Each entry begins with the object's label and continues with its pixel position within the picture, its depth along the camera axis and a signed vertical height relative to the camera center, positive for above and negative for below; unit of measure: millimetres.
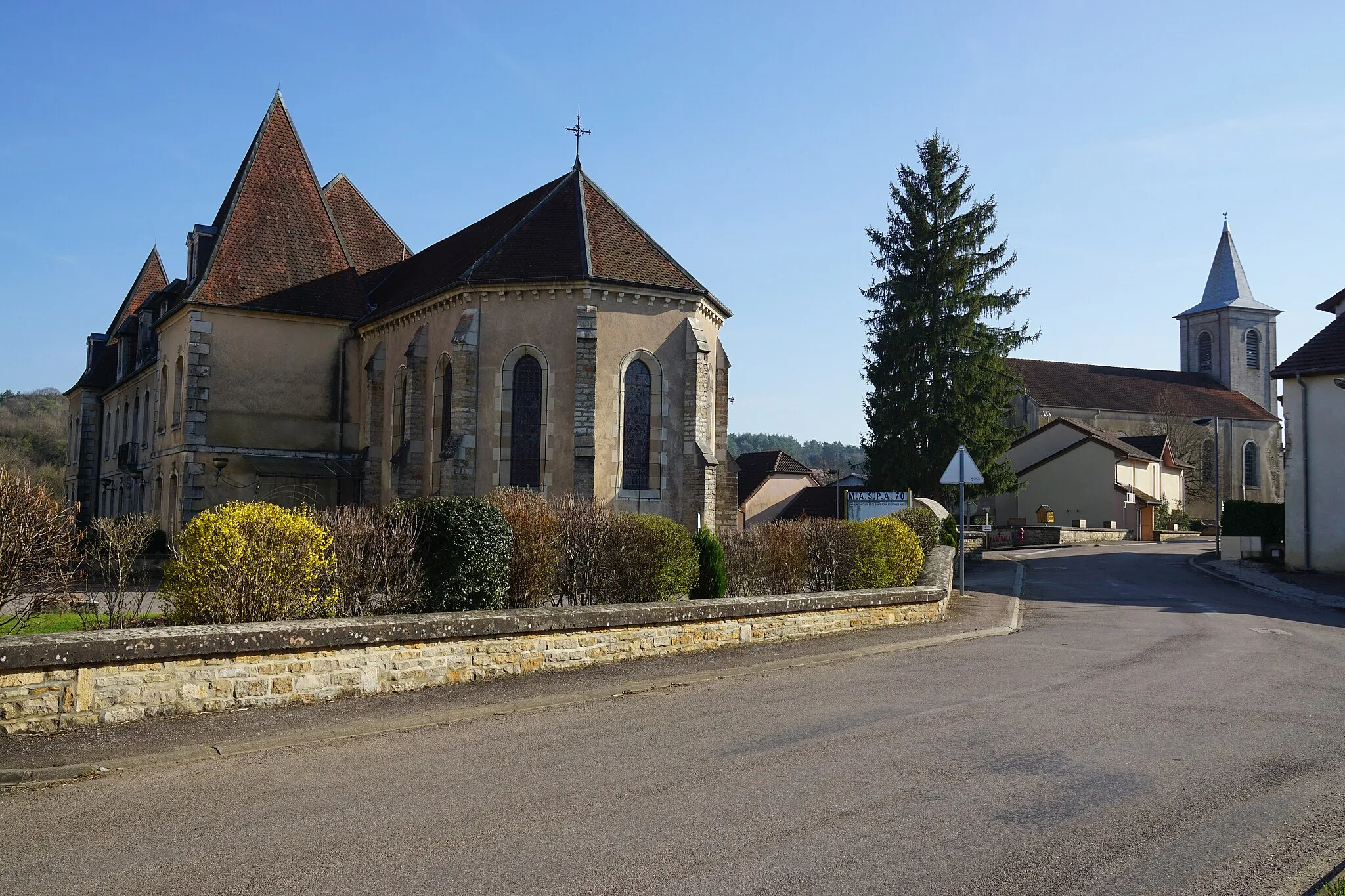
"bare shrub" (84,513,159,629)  10297 -794
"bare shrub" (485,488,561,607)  11898 -570
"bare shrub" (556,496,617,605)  12711 -670
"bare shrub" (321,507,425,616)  10328 -640
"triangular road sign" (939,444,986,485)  18922 +740
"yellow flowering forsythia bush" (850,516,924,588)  16484 -766
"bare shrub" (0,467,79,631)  8375 -421
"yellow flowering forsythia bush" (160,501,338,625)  9180 -611
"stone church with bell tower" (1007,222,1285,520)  67438 +8157
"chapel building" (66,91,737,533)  24922 +3779
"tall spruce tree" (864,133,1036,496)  40875 +6886
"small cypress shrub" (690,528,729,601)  14367 -847
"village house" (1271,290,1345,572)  27719 +1676
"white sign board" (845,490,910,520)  21953 +113
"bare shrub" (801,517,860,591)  16156 -757
